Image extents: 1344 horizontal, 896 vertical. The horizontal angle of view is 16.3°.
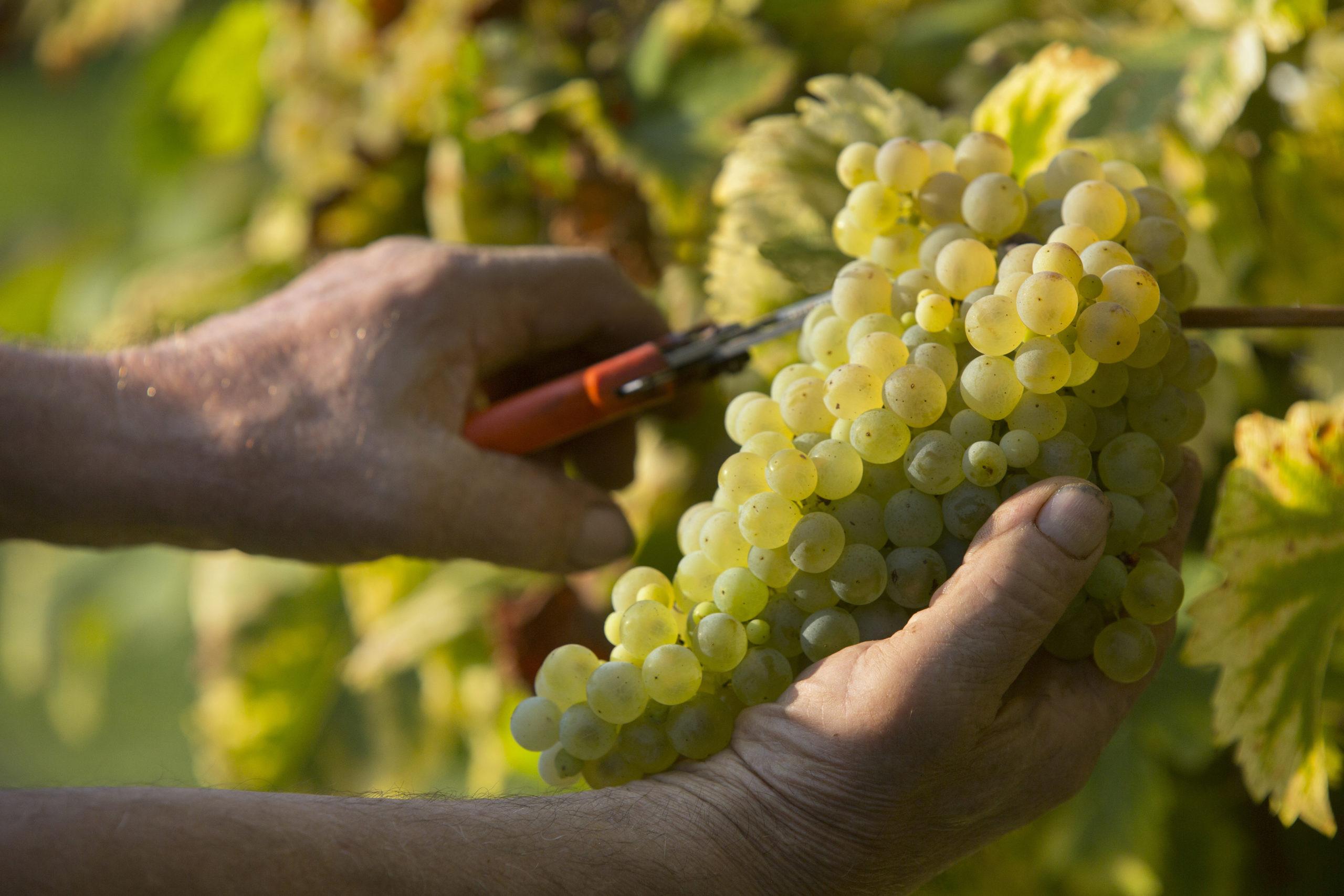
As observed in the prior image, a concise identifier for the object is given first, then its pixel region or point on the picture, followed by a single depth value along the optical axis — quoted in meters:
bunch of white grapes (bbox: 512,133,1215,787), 1.07
